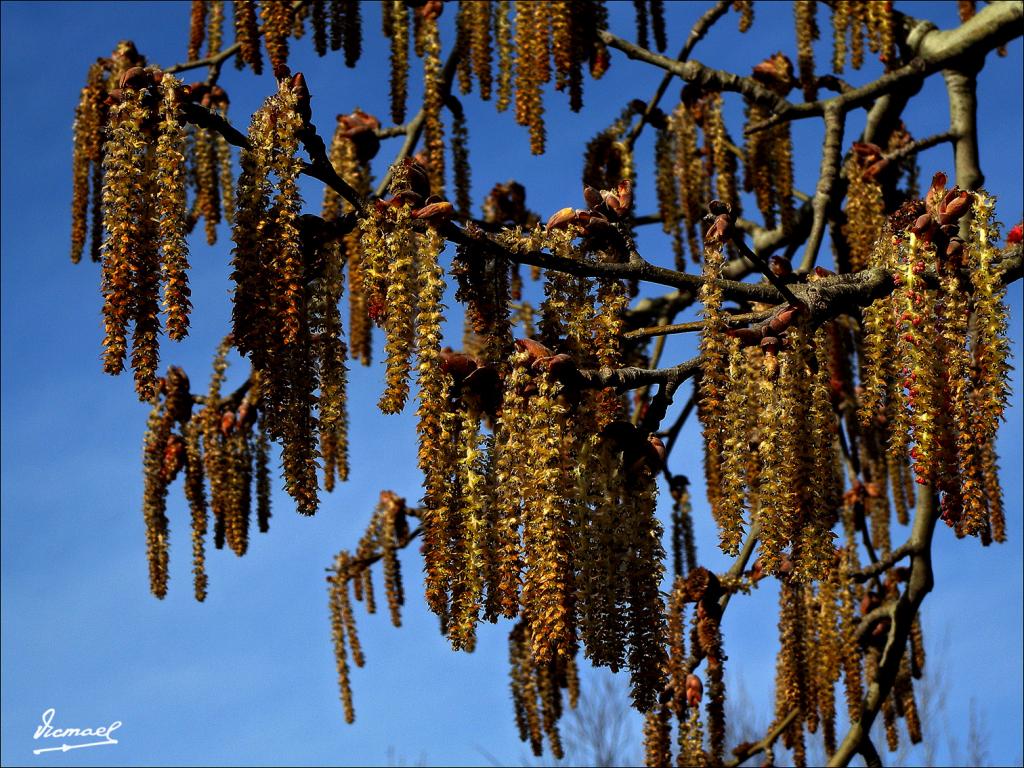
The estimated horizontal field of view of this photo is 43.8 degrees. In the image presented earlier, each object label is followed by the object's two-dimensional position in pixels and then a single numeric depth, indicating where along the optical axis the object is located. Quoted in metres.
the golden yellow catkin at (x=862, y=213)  4.53
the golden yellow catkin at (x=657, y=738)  4.17
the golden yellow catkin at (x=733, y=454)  2.20
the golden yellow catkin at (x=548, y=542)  1.94
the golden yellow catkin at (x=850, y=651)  4.35
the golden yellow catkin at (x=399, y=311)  2.03
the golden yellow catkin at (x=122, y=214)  1.92
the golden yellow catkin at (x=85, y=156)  4.54
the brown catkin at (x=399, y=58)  4.51
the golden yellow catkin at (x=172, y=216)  1.94
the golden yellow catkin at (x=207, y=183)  4.87
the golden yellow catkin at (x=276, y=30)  4.18
